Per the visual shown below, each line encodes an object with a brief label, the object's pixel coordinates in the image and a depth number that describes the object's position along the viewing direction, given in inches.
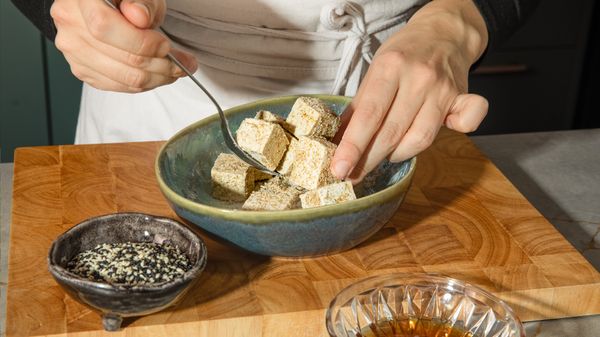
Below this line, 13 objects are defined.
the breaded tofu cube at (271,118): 43.0
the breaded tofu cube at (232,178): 42.1
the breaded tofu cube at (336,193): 39.6
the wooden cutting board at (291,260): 38.1
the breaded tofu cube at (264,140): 41.5
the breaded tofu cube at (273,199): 40.0
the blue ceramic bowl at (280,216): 38.4
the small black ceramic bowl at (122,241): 35.8
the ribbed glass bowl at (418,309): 36.0
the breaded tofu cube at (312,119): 41.9
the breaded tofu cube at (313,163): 40.8
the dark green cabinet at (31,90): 76.4
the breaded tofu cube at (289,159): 42.2
